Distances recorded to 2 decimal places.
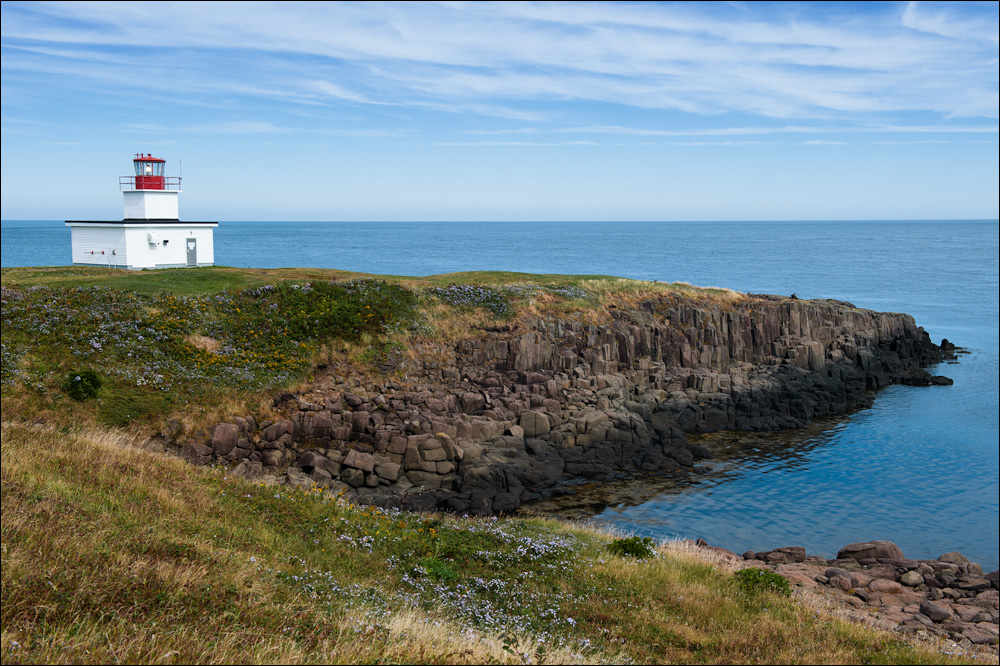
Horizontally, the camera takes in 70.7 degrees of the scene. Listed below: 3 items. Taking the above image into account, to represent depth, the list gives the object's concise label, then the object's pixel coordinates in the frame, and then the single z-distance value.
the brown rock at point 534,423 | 30.20
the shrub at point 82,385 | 25.62
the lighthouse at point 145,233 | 45.56
